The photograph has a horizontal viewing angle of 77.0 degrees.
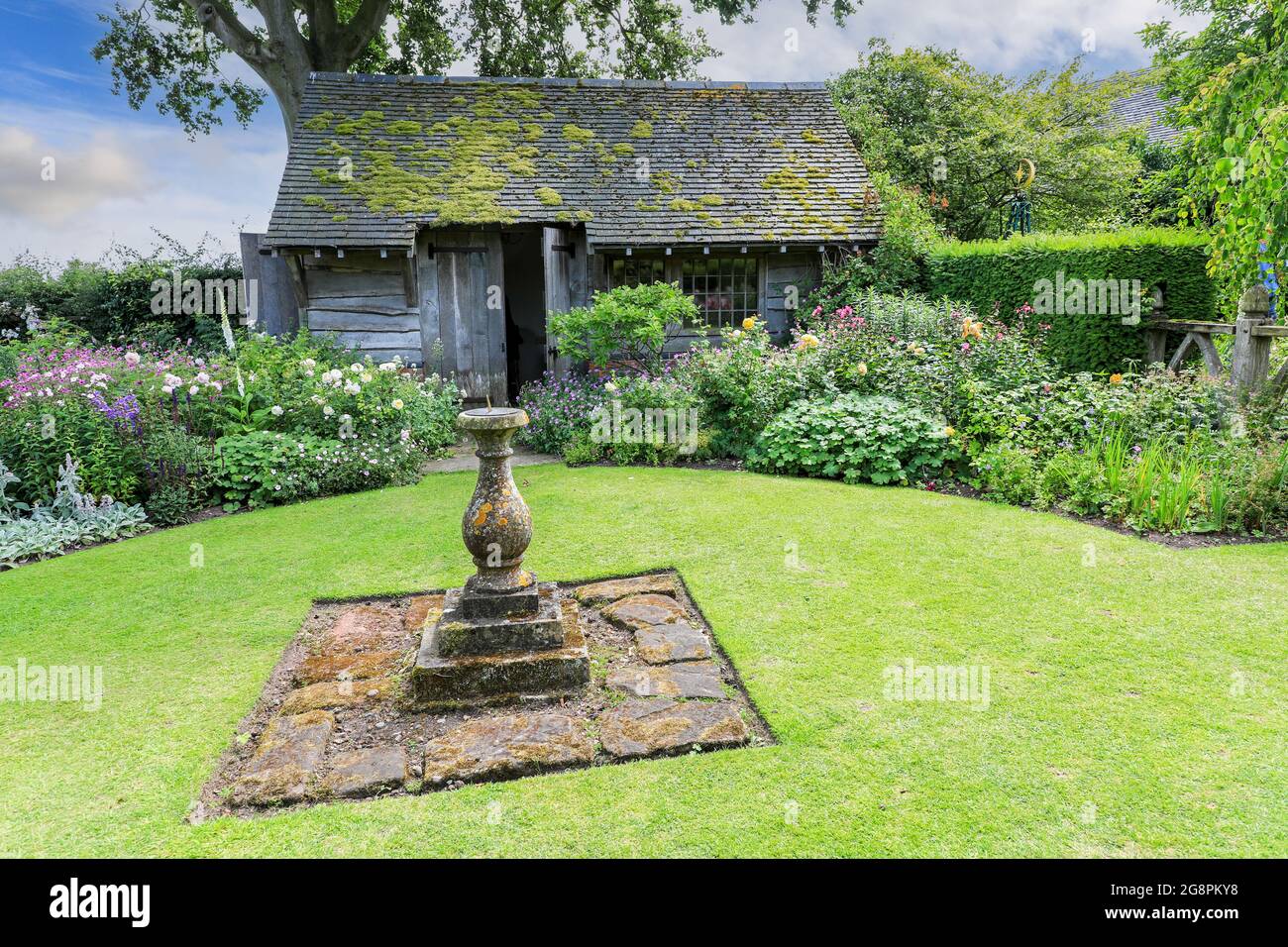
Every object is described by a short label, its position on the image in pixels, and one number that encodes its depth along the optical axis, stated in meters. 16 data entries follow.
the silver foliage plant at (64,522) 7.28
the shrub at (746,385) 9.85
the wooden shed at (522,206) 12.59
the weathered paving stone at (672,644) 4.87
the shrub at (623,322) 10.90
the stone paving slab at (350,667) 4.78
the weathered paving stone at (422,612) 5.11
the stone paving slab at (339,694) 4.44
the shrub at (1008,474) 7.74
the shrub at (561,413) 10.74
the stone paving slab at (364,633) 5.16
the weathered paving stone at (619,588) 5.76
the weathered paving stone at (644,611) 5.35
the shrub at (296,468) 8.62
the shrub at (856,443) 8.65
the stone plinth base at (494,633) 4.52
